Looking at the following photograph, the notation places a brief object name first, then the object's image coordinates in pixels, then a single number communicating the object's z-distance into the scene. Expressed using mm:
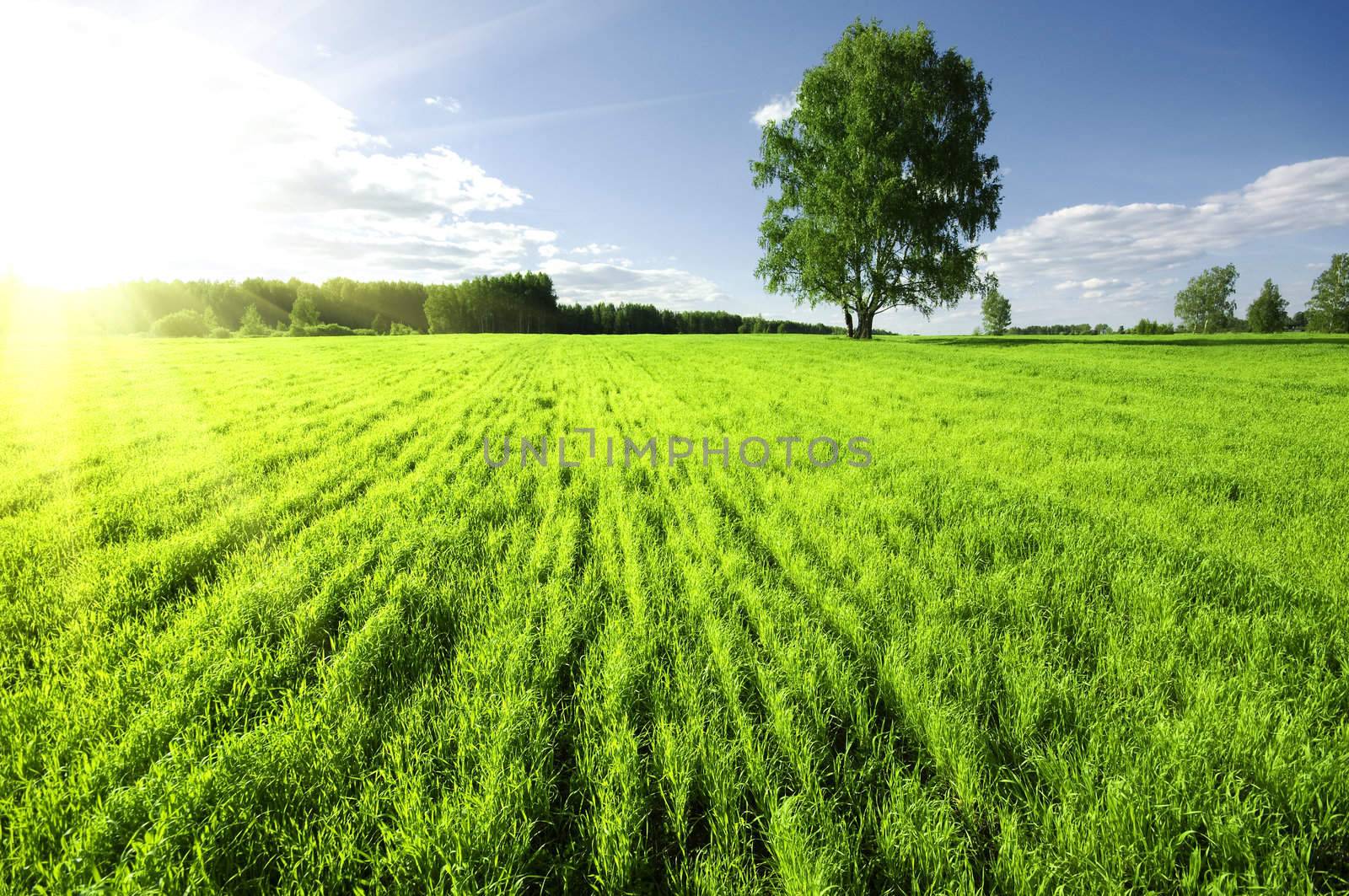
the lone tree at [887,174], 27672
